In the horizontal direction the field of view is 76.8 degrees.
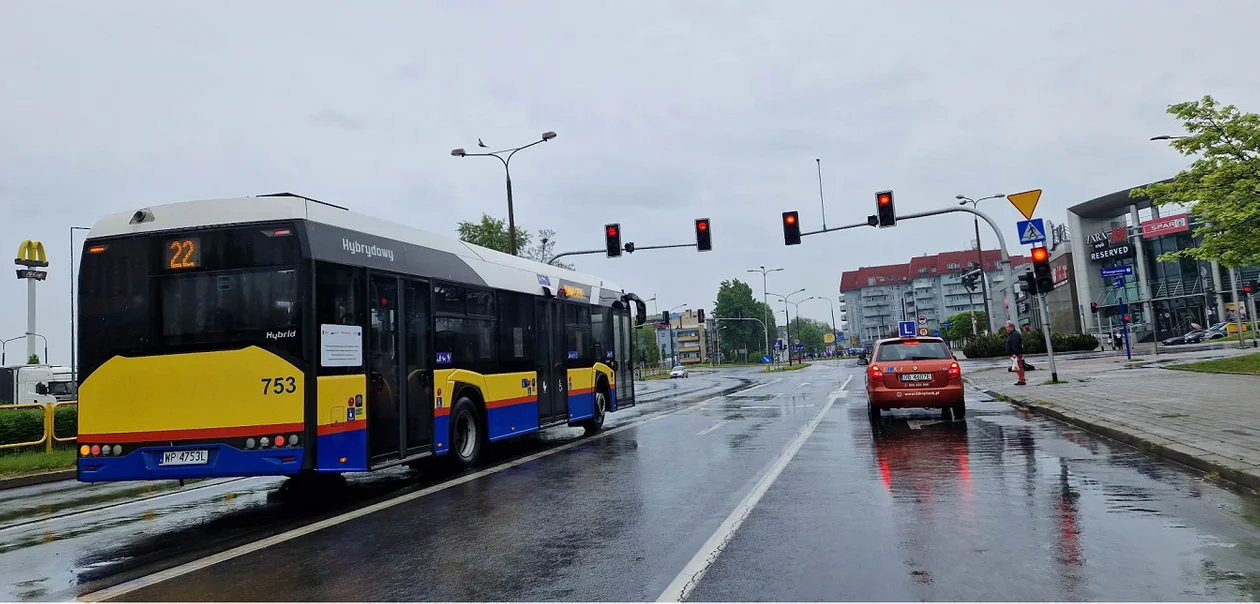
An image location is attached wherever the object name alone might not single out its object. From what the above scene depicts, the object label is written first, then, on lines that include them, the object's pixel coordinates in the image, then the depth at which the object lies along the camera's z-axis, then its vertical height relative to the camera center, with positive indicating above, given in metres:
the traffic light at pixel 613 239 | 28.05 +4.49
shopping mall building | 58.78 +4.28
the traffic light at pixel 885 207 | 24.52 +4.34
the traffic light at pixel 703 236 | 27.25 +4.27
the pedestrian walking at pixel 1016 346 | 22.17 -0.20
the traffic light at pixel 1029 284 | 20.39 +1.39
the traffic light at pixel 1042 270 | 20.03 +1.69
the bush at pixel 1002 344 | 45.25 -0.40
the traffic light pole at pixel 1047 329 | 20.45 +0.20
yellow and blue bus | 7.57 +0.47
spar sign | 58.66 +7.65
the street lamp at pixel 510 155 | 26.21 +7.51
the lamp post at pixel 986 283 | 42.84 +3.24
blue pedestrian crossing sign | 19.28 +2.59
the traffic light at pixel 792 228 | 26.27 +4.16
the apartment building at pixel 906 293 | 150.12 +10.82
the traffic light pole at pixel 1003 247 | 23.36 +2.77
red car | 14.12 -0.57
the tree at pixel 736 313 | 127.69 +7.22
